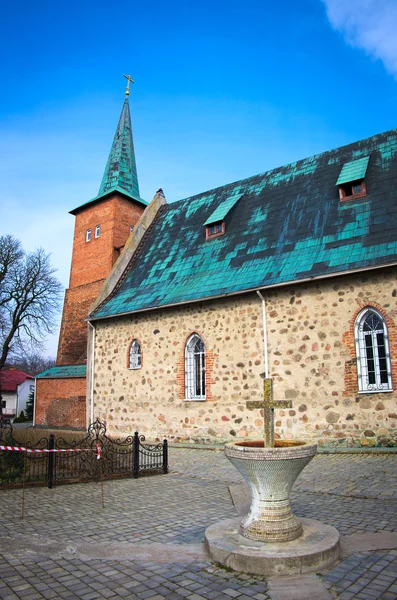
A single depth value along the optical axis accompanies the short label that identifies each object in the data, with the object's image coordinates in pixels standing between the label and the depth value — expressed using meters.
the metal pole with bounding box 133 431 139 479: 9.99
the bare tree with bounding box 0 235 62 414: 31.14
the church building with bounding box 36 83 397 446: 12.26
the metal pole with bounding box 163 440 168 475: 10.66
